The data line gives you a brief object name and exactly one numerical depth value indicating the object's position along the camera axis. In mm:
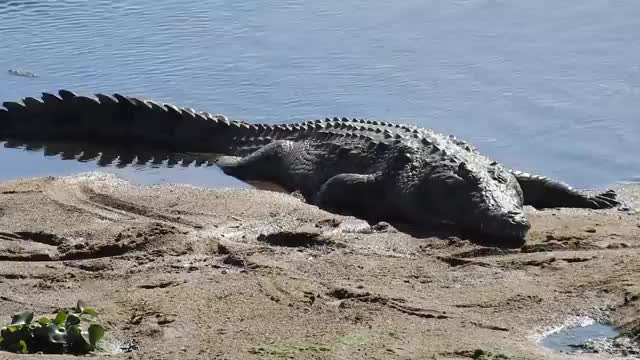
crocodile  15750
